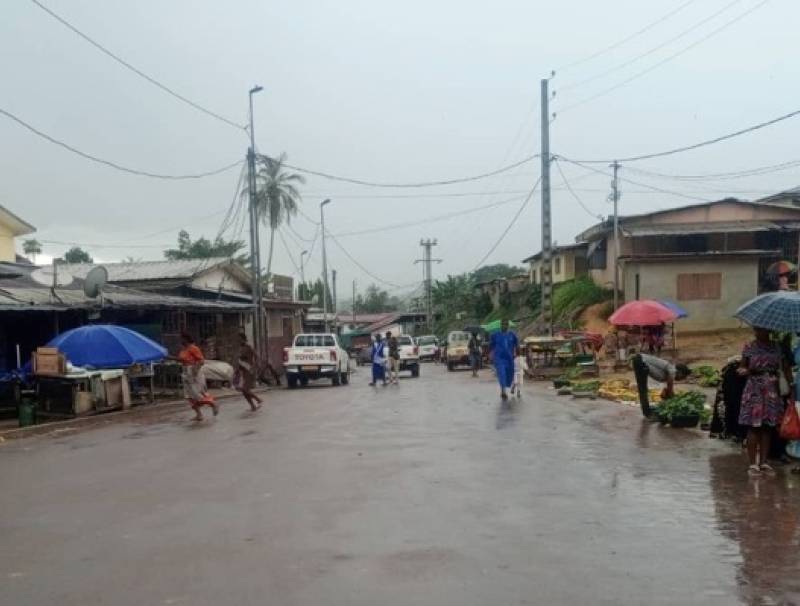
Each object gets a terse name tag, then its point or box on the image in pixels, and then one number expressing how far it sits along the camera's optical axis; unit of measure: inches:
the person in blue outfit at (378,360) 1085.8
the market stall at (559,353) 1092.5
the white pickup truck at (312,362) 1111.0
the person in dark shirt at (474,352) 1362.0
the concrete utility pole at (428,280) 2642.2
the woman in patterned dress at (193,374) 636.1
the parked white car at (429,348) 2155.5
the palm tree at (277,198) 1706.4
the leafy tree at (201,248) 2289.6
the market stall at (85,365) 687.7
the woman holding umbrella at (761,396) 340.2
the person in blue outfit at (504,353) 730.2
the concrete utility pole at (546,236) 1300.4
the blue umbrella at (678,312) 989.0
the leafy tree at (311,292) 2862.2
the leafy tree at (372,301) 4776.8
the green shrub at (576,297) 1584.6
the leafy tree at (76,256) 2508.6
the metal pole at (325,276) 2080.5
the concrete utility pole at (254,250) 1184.2
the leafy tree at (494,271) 3282.5
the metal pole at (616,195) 1459.2
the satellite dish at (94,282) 791.1
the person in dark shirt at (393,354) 1101.1
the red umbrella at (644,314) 909.8
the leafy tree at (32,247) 2194.9
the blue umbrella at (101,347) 701.9
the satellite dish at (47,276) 856.3
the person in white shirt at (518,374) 773.6
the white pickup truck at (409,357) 1360.7
